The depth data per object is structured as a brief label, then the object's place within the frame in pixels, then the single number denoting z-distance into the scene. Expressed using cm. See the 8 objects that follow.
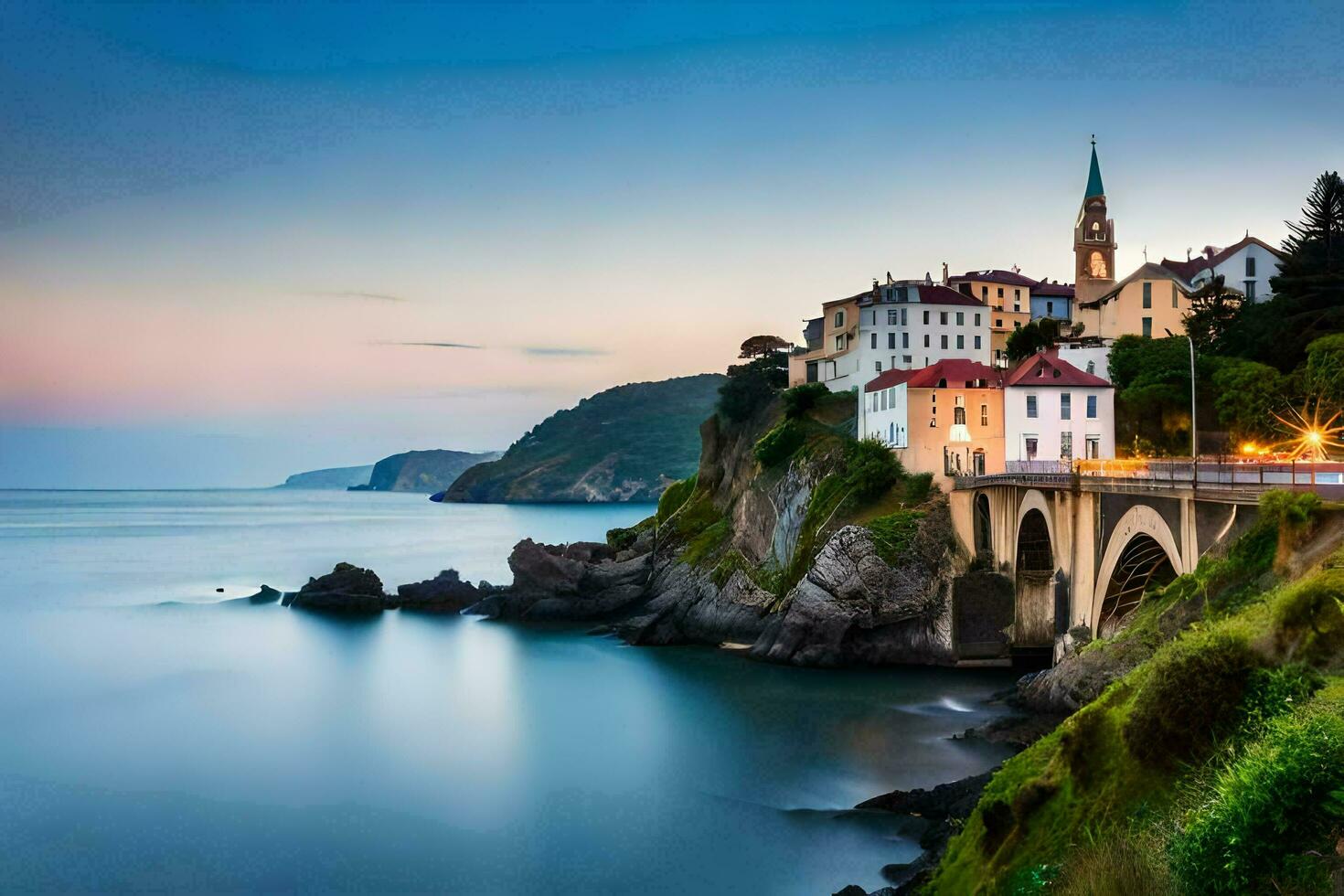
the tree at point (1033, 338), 7450
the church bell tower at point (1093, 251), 9075
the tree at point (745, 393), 8544
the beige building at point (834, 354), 8219
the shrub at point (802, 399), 7788
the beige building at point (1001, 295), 9256
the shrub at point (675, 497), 8822
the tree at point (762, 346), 10000
